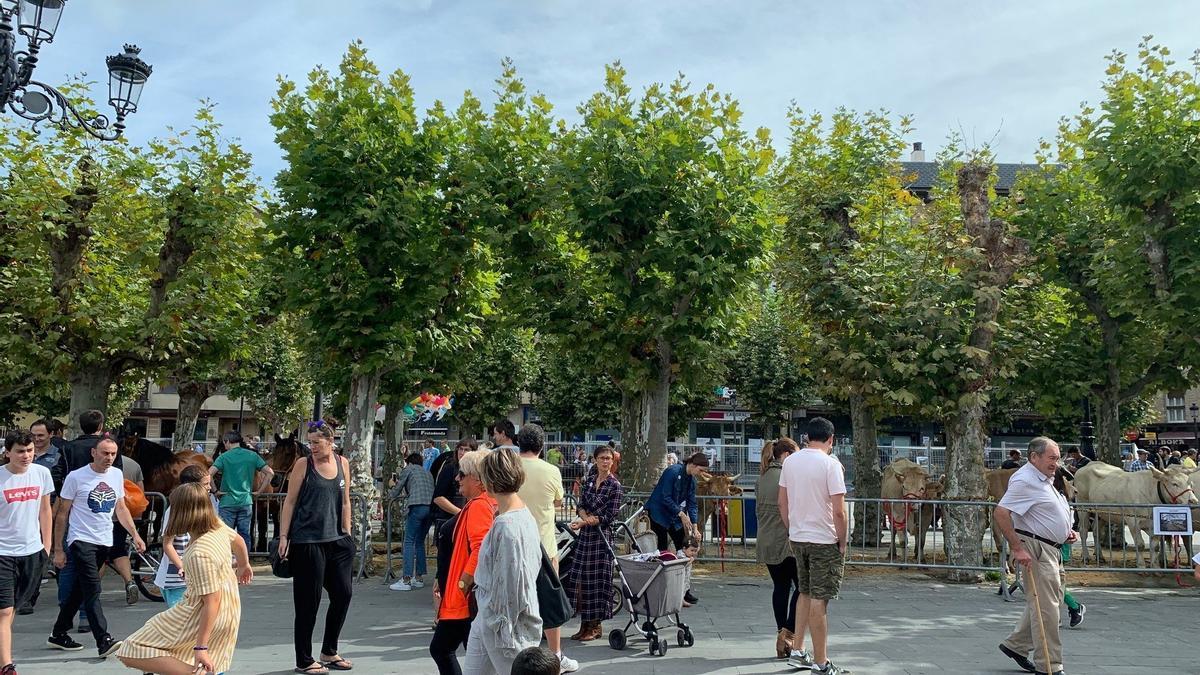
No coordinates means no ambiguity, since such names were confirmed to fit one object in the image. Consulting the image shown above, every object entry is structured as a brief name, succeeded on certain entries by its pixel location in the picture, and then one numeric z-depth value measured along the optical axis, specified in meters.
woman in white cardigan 4.54
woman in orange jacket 5.12
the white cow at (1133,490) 13.16
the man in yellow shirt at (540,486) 6.54
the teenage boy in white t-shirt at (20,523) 6.30
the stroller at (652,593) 7.62
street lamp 8.81
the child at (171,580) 6.46
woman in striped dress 4.79
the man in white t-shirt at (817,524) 6.71
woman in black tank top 6.71
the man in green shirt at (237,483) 11.26
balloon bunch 29.86
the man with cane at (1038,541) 6.84
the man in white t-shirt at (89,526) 7.46
